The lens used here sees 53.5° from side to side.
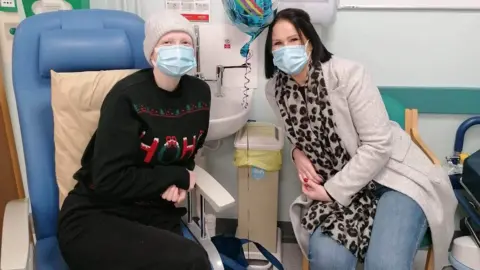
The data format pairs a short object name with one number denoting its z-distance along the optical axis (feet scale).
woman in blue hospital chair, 4.68
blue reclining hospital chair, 5.16
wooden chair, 6.02
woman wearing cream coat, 5.36
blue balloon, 6.15
